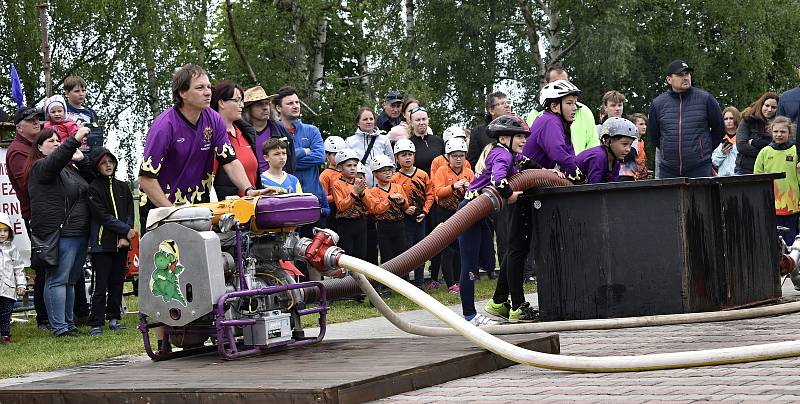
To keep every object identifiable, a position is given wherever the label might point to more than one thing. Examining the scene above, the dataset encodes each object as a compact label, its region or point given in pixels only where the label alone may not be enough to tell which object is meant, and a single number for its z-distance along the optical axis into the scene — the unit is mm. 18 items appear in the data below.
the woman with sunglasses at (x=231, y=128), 10391
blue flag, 16281
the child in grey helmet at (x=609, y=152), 10984
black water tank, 9883
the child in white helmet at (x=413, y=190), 15570
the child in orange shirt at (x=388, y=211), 15047
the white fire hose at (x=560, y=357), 6750
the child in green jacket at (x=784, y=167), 14922
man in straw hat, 12117
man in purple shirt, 8586
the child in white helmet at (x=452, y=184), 15367
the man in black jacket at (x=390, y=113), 17344
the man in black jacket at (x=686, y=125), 13445
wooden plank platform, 6406
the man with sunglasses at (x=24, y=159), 12898
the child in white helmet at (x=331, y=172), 14891
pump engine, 7688
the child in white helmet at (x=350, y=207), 14719
